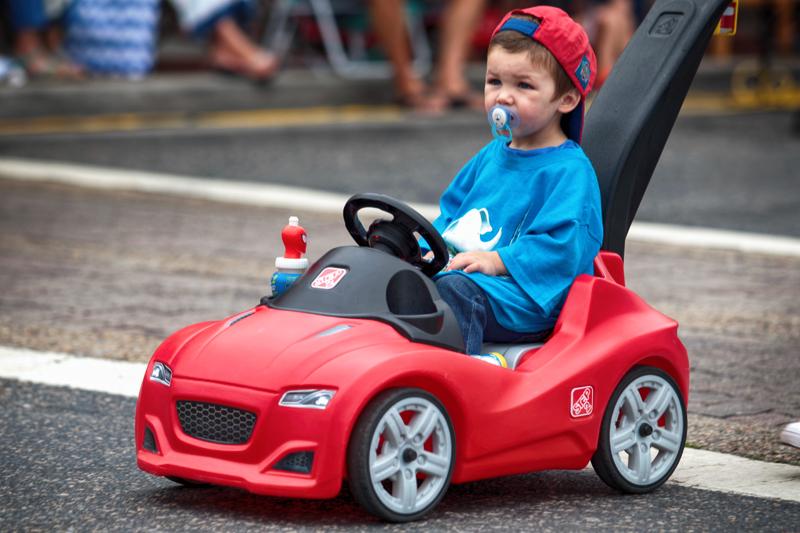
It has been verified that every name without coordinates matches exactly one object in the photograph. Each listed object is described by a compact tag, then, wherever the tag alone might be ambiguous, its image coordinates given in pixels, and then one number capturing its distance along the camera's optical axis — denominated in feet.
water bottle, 24.85
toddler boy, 24.71
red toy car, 21.72
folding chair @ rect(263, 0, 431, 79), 92.02
